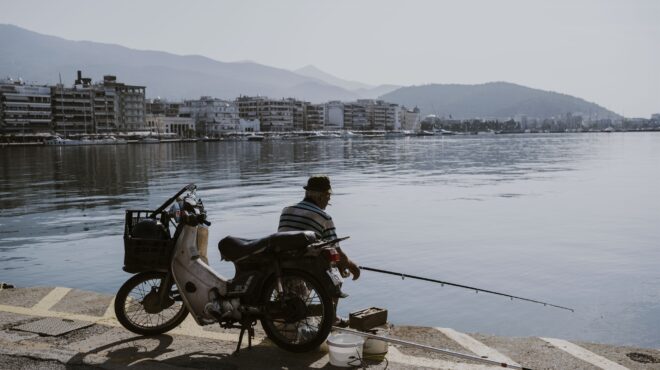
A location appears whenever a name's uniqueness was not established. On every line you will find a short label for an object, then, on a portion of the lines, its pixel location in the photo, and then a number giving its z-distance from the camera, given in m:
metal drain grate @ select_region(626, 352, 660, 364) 6.34
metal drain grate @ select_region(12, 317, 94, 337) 6.99
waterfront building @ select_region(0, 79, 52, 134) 157.25
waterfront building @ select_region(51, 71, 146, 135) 168.50
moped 6.00
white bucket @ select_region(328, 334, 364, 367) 5.91
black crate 6.46
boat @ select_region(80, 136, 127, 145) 154.02
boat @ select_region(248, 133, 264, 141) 194.62
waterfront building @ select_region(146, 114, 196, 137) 194.50
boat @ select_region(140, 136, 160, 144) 173.88
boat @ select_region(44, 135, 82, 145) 149.12
